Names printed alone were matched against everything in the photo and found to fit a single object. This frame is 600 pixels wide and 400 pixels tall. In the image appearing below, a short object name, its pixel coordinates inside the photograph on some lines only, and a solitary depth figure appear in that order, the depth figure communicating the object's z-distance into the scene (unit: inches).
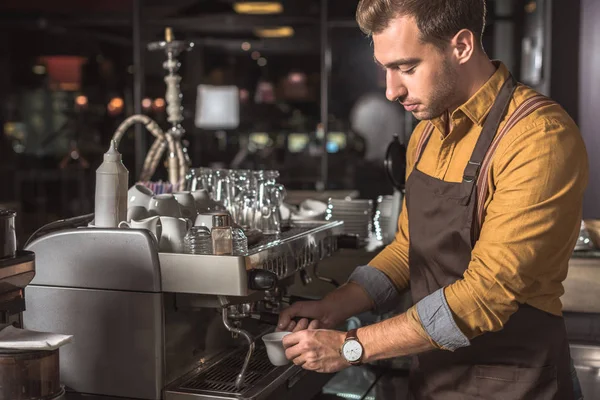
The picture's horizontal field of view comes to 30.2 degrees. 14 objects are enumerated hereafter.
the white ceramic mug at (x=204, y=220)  92.2
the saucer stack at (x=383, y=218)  131.7
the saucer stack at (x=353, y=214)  135.0
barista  79.5
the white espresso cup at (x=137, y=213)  90.2
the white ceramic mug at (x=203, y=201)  99.3
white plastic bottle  88.5
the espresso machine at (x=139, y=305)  84.3
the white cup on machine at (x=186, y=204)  96.1
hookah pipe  111.5
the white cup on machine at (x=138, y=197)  95.3
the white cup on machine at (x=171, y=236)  86.7
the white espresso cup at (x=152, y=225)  86.5
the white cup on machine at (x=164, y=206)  92.0
